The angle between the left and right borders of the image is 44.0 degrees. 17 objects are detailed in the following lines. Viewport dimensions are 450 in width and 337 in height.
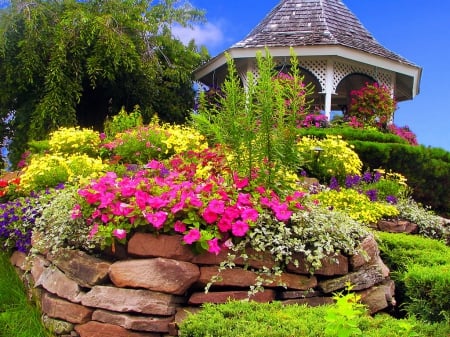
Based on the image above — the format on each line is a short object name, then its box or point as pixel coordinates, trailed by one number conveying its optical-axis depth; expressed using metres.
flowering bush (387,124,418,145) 13.09
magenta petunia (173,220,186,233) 4.00
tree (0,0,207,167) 11.52
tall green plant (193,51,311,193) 4.57
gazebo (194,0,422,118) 12.55
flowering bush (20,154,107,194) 6.65
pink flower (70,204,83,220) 4.46
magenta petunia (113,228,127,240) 4.02
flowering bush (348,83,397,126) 12.98
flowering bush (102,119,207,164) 7.28
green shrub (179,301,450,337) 3.10
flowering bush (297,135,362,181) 7.81
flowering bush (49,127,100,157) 8.52
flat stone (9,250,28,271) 5.82
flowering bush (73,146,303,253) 4.04
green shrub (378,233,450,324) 3.78
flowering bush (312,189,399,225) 6.52
